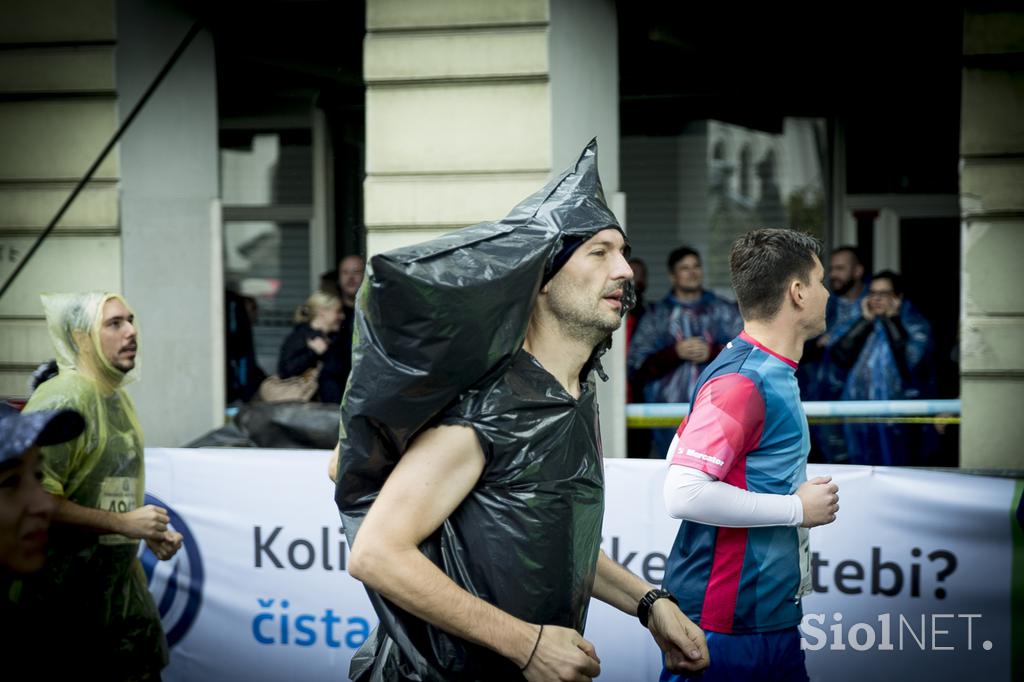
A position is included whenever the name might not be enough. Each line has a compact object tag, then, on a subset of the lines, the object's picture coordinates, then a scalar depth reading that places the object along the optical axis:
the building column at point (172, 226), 8.50
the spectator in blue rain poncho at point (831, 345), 8.20
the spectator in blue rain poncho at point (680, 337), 8.05
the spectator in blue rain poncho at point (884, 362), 8.02
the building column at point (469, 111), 7.48
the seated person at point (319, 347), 8.01
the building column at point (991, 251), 7.36
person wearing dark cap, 2.43
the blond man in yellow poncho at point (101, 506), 4.96
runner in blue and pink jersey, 3.78
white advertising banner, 5.27
